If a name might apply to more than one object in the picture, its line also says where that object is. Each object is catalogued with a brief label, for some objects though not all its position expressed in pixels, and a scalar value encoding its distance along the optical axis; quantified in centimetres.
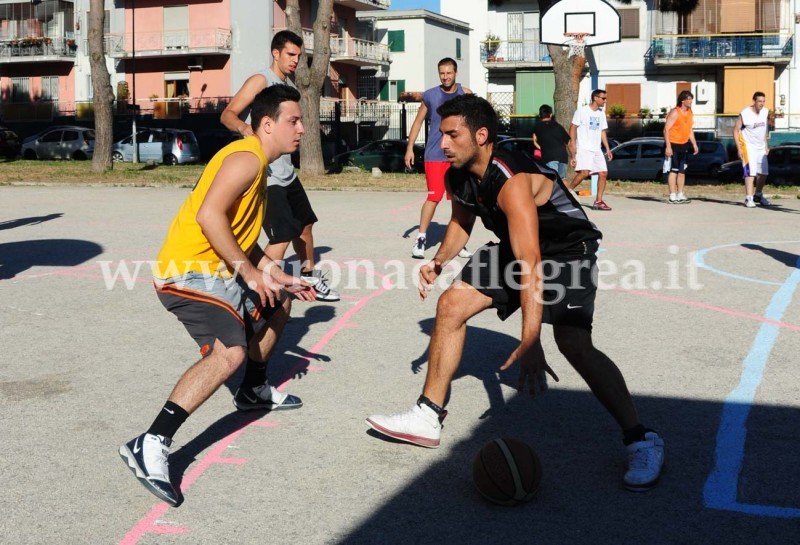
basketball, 424
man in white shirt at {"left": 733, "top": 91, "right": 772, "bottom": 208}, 1650
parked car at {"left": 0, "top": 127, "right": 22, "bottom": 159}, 4191
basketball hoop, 2067
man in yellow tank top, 446
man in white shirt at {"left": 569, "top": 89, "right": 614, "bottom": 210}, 1656
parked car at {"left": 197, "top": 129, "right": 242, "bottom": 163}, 4068
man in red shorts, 1088
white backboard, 2100
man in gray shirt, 755
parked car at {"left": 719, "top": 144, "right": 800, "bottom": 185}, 2711
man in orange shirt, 1709
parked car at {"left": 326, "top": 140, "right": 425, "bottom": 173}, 3341
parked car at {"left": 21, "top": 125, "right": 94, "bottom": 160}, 4150
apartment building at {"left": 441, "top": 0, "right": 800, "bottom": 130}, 4444
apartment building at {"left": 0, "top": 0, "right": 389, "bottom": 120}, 4956
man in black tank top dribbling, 442
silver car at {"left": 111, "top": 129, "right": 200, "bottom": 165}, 3719
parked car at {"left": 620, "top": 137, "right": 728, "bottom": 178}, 3027
